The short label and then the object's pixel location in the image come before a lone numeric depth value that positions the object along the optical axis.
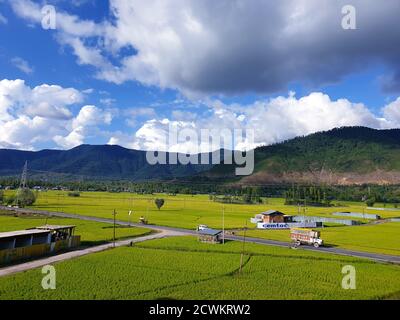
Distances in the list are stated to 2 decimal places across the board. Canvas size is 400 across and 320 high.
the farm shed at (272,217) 84.06
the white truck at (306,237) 54.50
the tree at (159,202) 115.25
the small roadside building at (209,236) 54.47
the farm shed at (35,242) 38.28
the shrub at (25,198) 111.43
